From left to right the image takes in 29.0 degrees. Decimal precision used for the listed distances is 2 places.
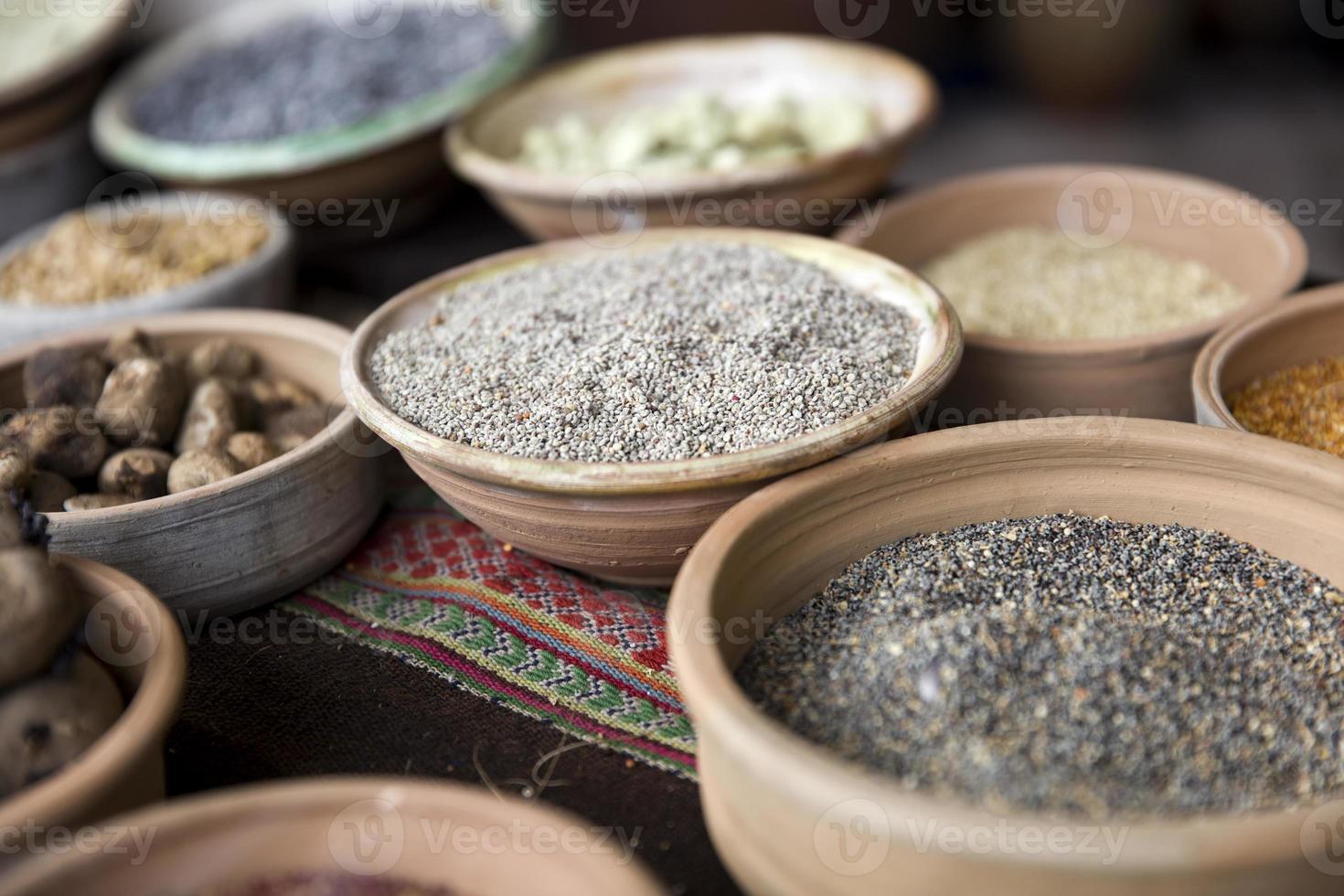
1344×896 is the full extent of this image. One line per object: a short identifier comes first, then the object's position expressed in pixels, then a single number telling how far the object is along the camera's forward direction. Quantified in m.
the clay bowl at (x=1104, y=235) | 0.87
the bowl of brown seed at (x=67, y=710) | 0.72
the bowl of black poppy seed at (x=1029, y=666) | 0.69
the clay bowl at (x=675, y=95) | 0.95
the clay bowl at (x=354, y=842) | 0.70
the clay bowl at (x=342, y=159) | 1.05
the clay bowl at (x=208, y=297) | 0.95
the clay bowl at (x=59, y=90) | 1.14
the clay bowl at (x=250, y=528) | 0.81
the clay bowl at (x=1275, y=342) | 0.85
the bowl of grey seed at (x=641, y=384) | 0.78
